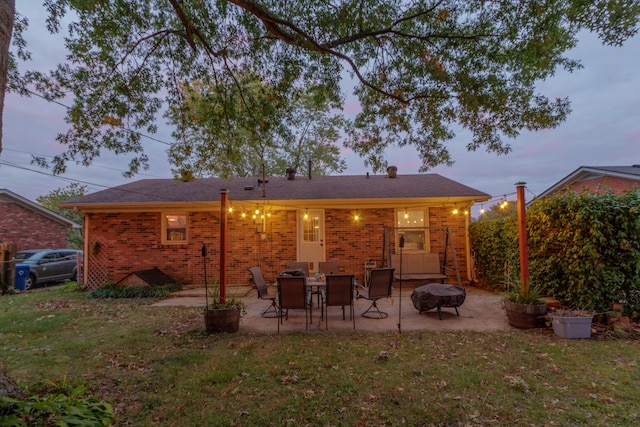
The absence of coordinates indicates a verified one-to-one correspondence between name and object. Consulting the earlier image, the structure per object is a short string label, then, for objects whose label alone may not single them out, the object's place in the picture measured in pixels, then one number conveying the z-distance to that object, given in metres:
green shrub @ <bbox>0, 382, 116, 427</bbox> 2.04
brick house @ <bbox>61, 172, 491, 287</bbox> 9.93
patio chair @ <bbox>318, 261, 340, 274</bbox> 7.83
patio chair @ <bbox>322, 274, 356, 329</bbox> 5.45
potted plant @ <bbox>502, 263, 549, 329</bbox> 5.12
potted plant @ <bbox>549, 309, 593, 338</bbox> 4.61
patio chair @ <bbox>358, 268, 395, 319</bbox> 5.82
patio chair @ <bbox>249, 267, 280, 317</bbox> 6.29
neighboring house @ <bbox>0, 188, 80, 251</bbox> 14.80
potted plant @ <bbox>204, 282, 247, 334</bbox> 5.20
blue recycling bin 10.28
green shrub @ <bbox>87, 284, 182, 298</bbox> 8.63
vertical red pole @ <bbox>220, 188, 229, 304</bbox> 5.40
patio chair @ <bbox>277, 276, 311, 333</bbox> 5.21
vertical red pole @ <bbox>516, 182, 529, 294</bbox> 5.44
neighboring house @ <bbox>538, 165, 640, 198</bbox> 10.71
